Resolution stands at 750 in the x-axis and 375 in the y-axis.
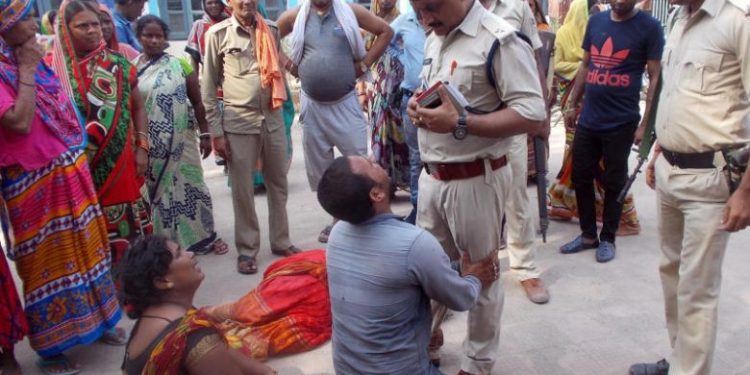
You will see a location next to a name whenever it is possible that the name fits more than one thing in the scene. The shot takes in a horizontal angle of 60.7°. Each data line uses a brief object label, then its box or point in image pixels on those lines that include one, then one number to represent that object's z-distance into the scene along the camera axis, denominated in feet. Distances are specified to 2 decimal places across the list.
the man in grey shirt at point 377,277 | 6.61
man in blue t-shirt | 13.02
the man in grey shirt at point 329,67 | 14.60
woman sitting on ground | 6.23
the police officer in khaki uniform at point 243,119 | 13.57
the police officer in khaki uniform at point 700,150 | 7.55
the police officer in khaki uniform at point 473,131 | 8.05
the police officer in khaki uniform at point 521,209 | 12.23
